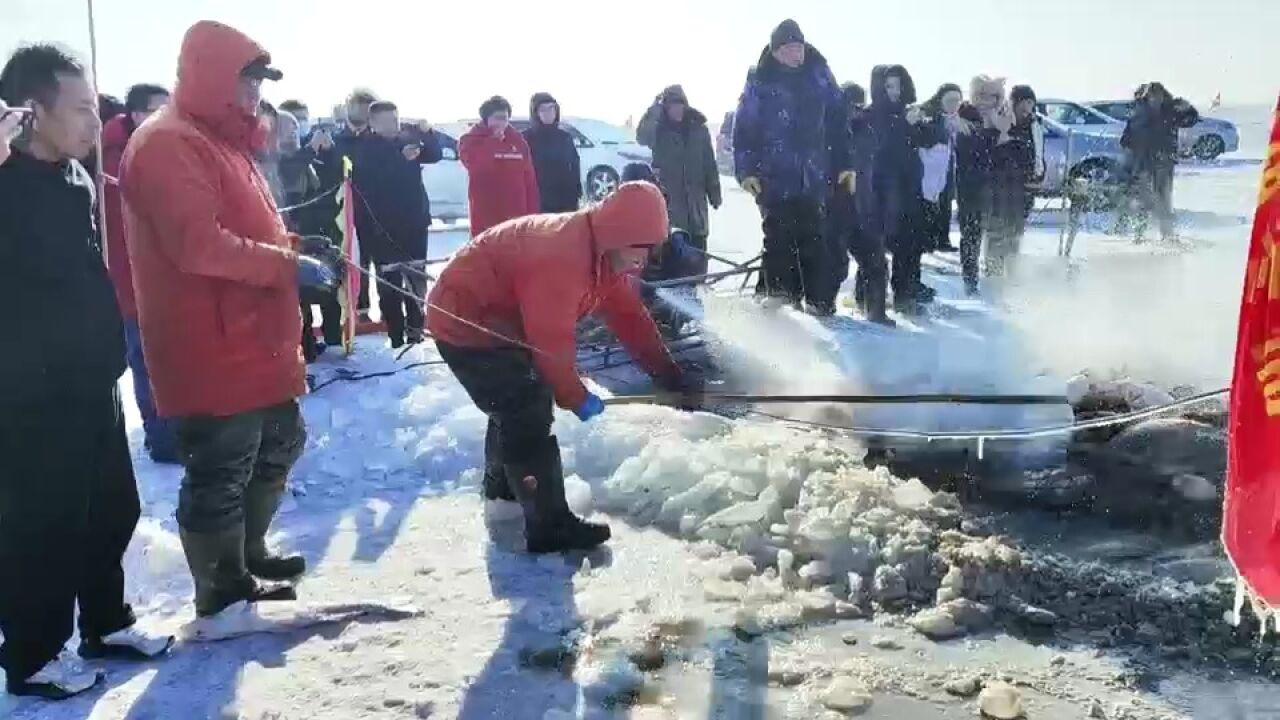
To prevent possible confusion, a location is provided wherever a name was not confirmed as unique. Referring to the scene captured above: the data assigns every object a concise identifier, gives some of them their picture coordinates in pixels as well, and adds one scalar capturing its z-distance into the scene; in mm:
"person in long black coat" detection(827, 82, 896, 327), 8797
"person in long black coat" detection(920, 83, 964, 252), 9578
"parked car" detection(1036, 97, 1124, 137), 18922
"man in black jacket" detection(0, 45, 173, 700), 3078
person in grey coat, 9727
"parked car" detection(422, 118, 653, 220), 18922
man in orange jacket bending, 4121
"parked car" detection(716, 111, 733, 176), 16250
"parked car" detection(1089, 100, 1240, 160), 22250
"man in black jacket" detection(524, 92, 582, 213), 9414
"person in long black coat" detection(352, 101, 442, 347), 8562
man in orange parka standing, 3295
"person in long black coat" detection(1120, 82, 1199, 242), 12297
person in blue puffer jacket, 8094
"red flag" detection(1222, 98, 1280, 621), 2084
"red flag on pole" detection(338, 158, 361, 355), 6895
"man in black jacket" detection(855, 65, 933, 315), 9086
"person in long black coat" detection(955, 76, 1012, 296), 9883
